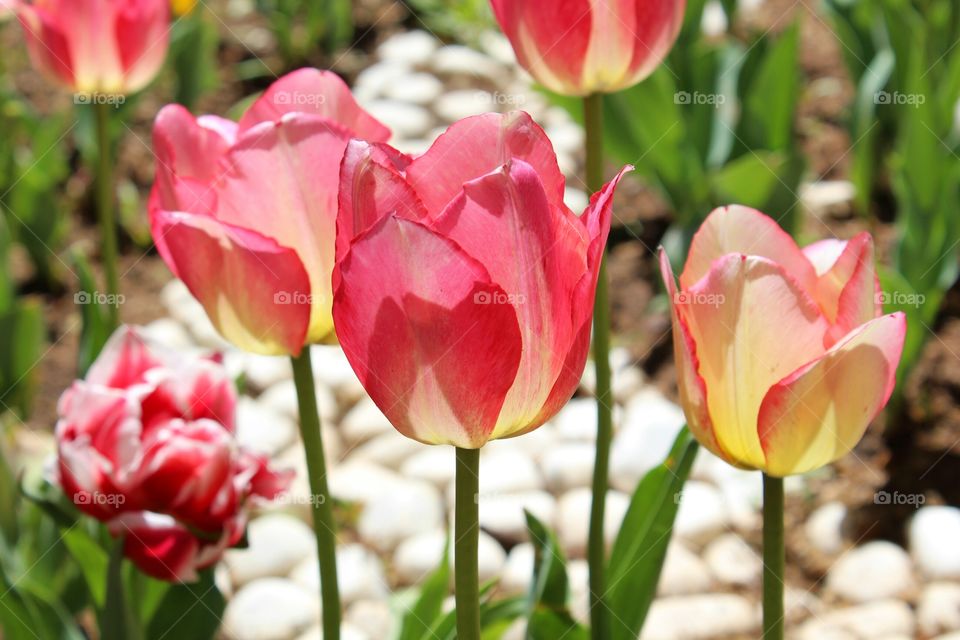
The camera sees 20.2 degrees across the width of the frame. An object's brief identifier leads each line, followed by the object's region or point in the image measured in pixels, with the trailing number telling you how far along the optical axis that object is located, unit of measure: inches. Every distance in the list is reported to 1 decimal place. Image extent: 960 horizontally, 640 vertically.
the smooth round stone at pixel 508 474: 40.9
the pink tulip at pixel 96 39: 33.5
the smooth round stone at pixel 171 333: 50.7
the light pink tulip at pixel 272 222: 23.7
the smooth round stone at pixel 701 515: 38.8
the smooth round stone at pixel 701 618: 34.8
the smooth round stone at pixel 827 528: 37.9
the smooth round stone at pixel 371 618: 35.3
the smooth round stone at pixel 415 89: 65.0
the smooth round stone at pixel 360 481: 41.5
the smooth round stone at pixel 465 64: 68.4
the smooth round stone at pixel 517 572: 36.7
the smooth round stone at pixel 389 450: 43.1
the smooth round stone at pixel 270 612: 35.1
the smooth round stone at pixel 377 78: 66.7
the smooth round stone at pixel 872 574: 35.9
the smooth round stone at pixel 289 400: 45.7
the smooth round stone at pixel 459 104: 63.3
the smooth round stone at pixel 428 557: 37.2
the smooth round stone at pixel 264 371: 48.1
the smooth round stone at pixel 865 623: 34.4
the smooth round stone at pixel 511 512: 38.9
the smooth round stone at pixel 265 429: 43.7
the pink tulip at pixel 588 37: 26.2
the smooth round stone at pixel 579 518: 38.7
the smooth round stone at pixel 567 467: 41.0
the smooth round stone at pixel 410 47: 70.0
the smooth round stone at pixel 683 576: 36.6
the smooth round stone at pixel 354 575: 37.0
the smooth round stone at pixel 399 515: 39.5
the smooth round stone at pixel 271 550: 37.9
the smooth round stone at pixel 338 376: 46.9
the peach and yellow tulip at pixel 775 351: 23.0
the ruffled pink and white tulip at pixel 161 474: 26.7
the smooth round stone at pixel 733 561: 37.1
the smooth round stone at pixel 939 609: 34.2
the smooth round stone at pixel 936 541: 35.9
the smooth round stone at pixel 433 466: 41.4
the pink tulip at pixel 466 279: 21.2
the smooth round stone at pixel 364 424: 44.5
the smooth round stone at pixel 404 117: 62.3
